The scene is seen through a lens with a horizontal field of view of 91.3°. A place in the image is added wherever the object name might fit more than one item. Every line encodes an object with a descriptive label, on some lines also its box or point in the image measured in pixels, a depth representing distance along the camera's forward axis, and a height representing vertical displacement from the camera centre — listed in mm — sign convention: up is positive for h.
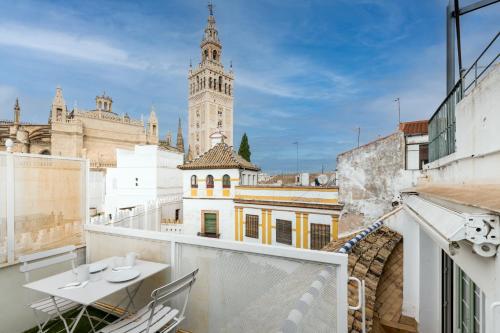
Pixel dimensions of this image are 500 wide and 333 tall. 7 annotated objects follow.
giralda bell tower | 57719 +17397
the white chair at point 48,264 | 3522 -1586
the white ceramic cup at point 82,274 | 3375 -1494
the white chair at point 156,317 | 2828 -1930
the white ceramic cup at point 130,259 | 3807 -1458
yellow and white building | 13602 -2526
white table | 3008 -1600
